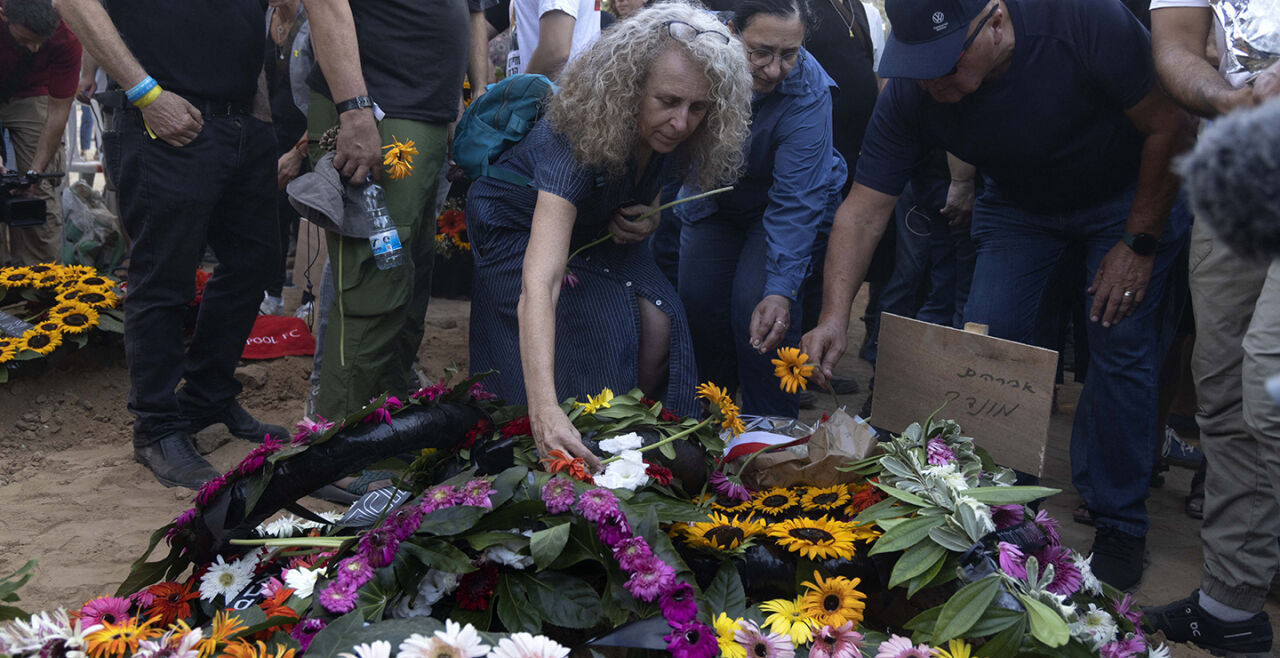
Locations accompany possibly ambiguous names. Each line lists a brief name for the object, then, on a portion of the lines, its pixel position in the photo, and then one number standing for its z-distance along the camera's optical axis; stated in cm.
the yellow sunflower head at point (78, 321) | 390
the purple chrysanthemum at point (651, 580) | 142
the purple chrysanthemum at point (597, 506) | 151
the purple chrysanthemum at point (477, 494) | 153
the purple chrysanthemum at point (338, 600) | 137
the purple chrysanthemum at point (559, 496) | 154
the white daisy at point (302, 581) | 150
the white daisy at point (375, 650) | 122
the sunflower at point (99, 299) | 411
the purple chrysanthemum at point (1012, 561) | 155
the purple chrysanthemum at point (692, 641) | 133
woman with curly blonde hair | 224
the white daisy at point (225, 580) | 158
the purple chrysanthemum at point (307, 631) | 136
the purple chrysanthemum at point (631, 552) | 145
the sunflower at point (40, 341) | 380
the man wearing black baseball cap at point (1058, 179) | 245
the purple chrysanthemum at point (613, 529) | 150
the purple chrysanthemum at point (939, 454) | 184
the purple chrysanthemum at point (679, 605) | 138
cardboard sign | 205
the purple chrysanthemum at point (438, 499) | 154
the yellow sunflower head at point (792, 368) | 225
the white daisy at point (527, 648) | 125
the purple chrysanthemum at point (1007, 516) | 171
